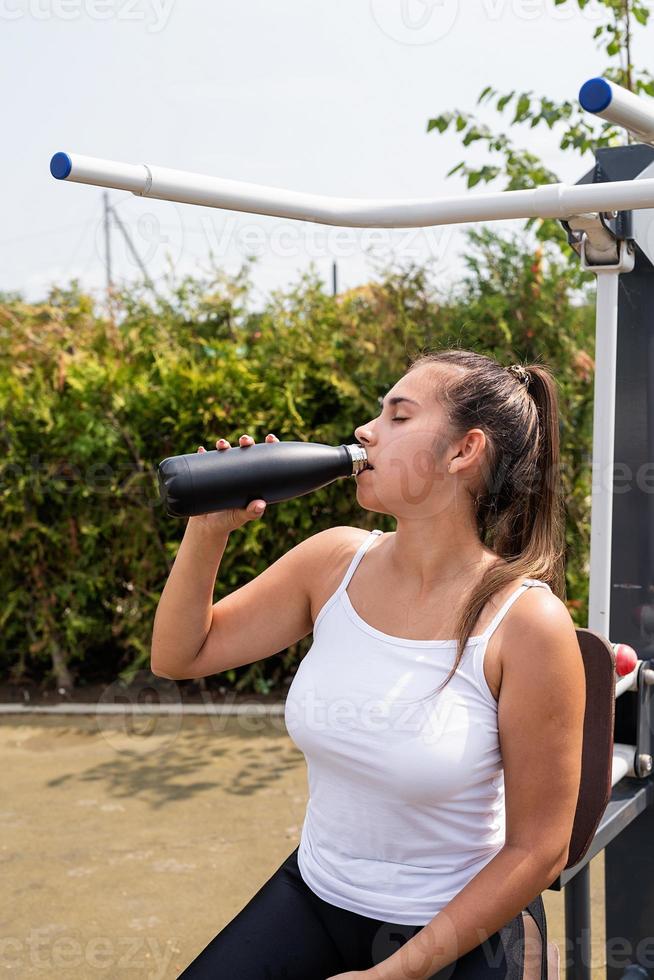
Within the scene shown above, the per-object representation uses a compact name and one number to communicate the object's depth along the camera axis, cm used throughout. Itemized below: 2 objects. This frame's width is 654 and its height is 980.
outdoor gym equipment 258
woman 256
